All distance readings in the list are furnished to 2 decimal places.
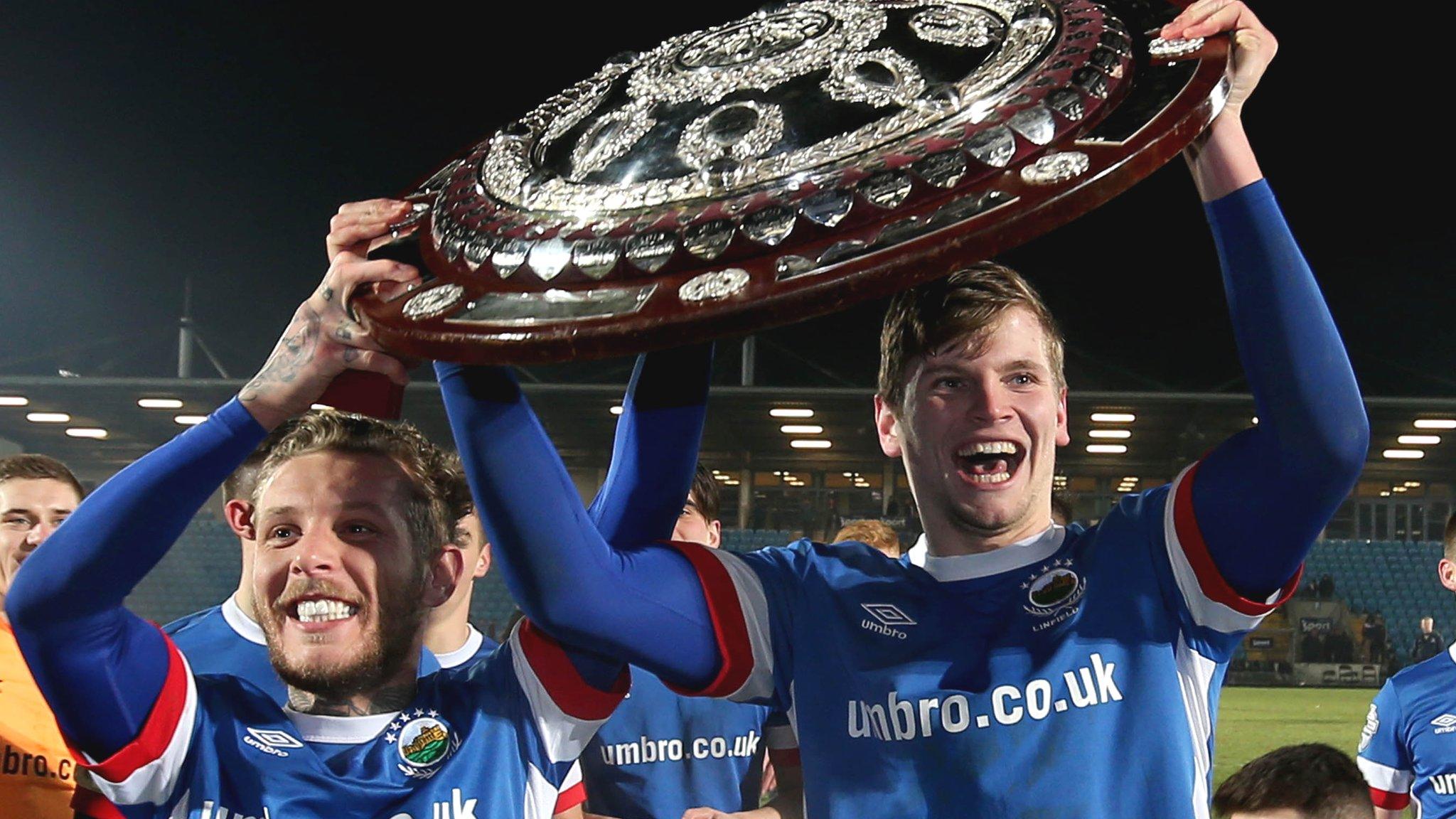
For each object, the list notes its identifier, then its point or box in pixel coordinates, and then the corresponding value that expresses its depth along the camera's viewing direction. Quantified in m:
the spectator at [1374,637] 15.77
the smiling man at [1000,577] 1.27
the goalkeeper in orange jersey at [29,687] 2.67
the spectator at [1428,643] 14.90
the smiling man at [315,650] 1.49
